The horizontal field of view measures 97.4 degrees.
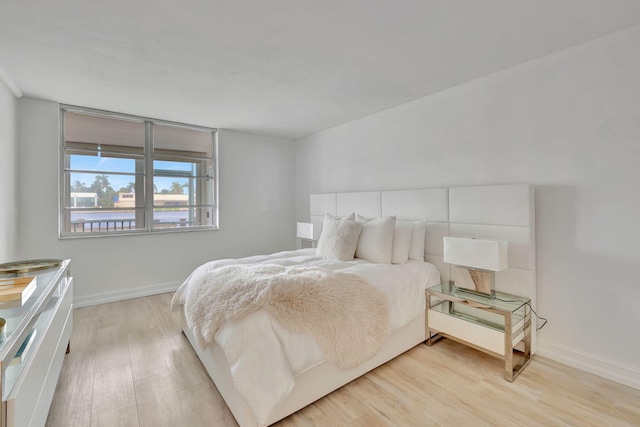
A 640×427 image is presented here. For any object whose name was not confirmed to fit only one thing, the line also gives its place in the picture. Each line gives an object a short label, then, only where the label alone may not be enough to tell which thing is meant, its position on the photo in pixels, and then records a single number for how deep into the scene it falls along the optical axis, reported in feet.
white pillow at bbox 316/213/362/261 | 9.31
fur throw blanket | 5.49
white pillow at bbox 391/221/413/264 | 8.98
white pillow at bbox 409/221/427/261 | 9.36
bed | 4.89
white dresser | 3.17
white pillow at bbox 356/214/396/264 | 8.94
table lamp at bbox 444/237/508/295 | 6.89
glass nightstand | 6.66
